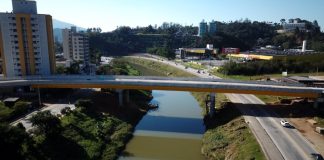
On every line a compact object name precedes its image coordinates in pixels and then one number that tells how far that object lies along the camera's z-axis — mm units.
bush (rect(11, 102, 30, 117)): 42238
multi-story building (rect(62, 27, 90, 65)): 115062
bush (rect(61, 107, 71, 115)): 42675
